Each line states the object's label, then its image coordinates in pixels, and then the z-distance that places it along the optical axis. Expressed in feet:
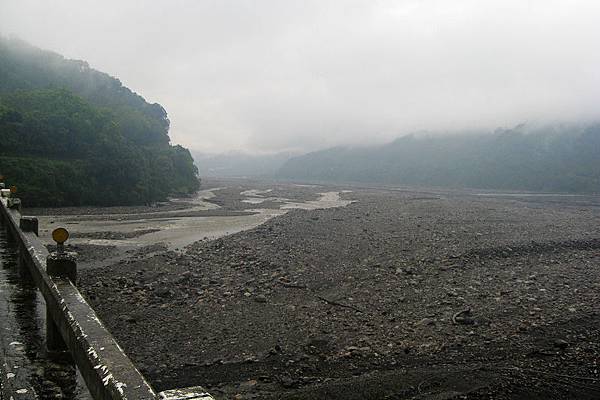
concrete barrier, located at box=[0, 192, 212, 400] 12.66
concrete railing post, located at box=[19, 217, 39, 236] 34.47
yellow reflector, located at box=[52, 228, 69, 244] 21.53
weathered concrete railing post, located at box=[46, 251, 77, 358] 21.62
